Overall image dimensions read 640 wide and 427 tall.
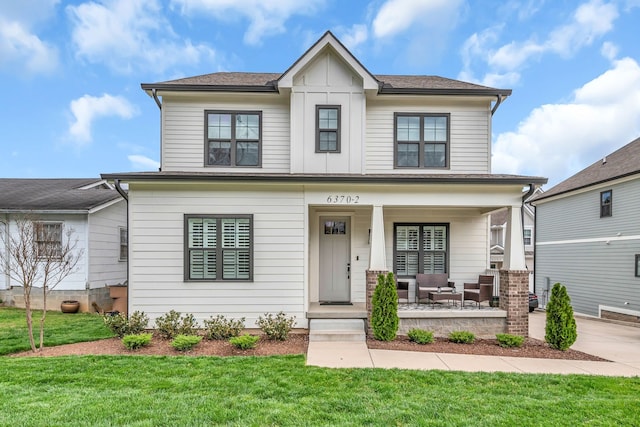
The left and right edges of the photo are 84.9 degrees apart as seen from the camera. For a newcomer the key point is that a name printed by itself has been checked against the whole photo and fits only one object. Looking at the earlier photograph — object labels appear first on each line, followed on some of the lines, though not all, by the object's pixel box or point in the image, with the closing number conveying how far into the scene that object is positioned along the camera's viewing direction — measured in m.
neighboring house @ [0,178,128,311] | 12.28
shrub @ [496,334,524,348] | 7.17
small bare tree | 12.01
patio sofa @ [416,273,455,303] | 9.38
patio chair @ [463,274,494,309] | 8.27
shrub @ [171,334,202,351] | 6.61
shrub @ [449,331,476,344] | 7.41
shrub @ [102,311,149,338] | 7.53
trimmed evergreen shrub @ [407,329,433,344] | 7.32
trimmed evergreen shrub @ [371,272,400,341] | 7.46
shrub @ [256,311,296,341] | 7.45
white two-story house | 8.20
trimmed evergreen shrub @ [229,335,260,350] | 6.63
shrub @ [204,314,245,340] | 7.50
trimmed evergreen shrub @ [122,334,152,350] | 6.68
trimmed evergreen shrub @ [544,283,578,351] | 7.02
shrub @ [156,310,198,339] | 7.57
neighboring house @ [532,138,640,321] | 12.69
